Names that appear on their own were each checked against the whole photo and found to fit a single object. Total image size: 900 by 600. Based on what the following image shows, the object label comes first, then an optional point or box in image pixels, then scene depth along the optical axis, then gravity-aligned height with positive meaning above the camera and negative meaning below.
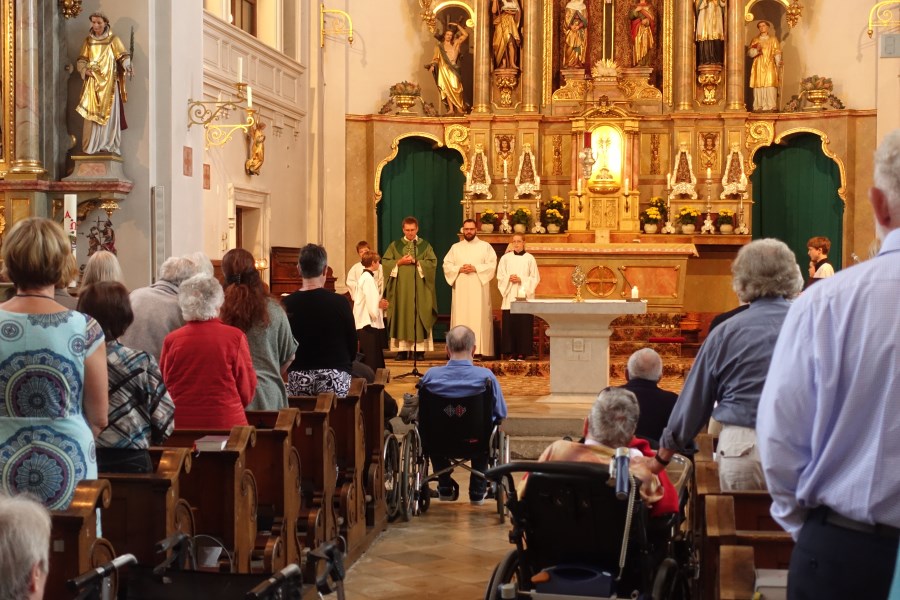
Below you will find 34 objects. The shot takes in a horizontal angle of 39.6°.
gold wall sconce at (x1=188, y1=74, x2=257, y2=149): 11.02 +1.41
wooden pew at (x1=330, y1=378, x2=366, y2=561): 6.59 -1.02
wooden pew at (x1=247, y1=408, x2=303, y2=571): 5.34 -0.90
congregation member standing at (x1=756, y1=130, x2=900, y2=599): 2.35 -0.28
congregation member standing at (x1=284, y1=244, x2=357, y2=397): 6.57 -0.33
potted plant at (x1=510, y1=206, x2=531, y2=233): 15.84 +0.66
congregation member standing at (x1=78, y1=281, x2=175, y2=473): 4.15 -0.42
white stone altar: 10.76 -0.69
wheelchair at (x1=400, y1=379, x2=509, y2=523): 7.37 -0.97
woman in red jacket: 5.19 -0.39
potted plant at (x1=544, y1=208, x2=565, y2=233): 15.90 +0.65
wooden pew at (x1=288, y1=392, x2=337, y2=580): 5.94 -0.99
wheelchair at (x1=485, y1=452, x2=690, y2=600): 4.04 -0.90
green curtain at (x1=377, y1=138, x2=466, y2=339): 17.08 +1.03
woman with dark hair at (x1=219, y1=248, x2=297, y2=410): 5.88 -0.25
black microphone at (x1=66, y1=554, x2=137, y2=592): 2.94 -0.73
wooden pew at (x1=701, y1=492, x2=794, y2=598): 3.52 -0.76
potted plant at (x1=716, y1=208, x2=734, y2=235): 15.83 +0.62
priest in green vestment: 14.56 -0.24
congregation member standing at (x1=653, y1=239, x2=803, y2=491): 4.03 -0.32
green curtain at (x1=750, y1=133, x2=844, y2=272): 16.34 +1.01
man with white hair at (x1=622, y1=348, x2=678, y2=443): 5.99 -0.59
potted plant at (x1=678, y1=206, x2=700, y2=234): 15.76 +0.65
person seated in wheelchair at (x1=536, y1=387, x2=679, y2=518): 4.26 -0.60
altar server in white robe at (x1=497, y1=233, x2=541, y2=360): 14.19 -0.20
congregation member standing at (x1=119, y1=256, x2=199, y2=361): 5.61 -0.22
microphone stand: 13.01 -0.33
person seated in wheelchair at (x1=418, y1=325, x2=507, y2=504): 7.39 -0.62
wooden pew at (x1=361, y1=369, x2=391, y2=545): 7.20 -1.10
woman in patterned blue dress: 3.54 -0.30
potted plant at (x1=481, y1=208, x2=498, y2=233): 15.88 +0.62
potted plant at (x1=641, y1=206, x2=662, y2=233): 15.81 +0.65
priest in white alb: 14.70 -0.18
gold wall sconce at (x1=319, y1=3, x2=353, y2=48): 16.53 +3.25
